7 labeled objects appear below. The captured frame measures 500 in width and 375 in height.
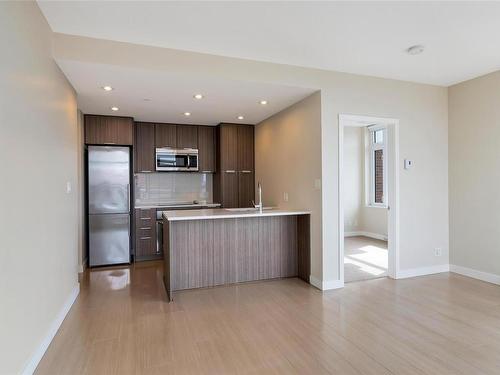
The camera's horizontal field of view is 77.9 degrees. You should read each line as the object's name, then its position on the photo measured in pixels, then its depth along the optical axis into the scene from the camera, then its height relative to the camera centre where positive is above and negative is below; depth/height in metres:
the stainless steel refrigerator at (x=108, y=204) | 4.92 -0.25
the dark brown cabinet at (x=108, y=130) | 5.01 +0.97
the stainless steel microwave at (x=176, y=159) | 5.73 +0.54
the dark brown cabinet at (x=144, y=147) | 5.59 +0.75
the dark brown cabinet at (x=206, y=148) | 6.01 +0.77
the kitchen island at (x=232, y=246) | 3.81 -0.78
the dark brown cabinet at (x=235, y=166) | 5.82 +0.41
